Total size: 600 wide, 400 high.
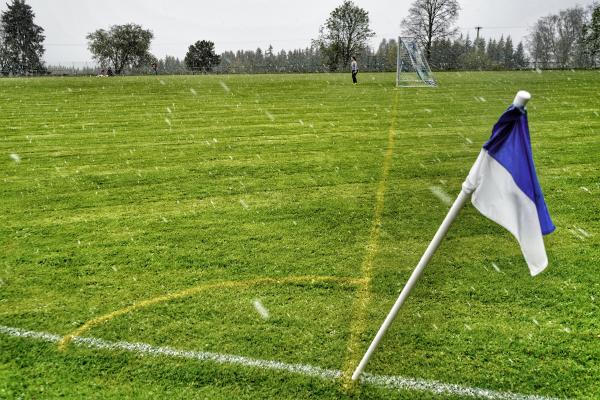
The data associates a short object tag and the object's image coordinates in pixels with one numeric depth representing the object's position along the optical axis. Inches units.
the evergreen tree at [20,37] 3513.8
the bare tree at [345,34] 3275.1
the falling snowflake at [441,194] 337.5
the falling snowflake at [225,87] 1108.6
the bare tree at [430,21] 3056.1
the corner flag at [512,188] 123.0
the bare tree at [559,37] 4387.3
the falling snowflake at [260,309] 199.3
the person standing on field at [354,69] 1253.3
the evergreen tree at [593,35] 2172.7
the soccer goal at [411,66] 1134.4
